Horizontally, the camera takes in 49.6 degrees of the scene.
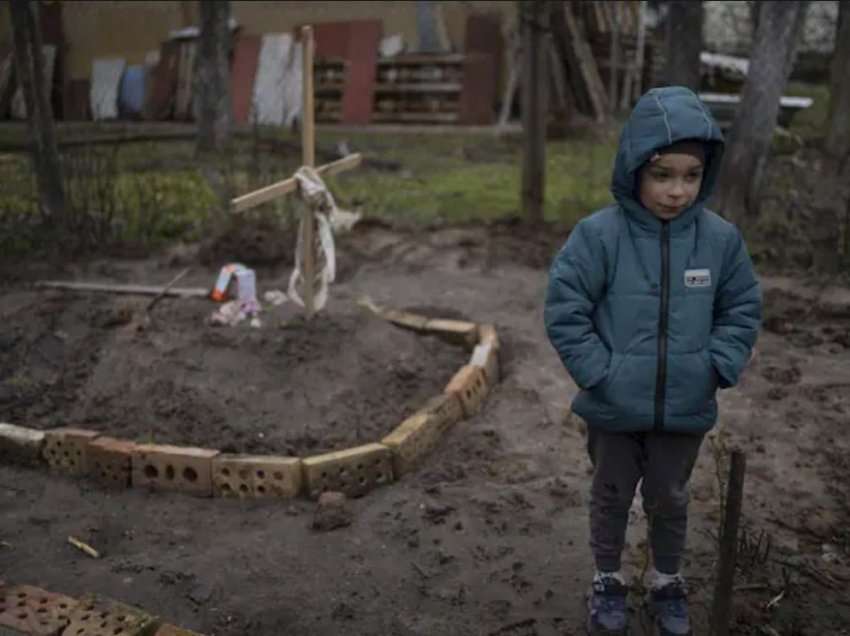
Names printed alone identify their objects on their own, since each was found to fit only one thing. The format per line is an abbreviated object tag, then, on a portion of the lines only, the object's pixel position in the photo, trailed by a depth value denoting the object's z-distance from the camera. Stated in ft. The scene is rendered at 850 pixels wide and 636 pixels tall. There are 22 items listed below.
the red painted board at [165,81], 47.67
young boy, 8.36
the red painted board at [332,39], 53.78
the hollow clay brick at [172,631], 8.88
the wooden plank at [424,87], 51.60
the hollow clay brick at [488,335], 16.90
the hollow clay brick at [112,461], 12.89
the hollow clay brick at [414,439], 13.05
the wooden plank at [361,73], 52.54
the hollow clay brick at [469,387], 14.89
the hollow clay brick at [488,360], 15.97
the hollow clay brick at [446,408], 14.15
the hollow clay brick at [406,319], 17.76
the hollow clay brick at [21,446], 13.43
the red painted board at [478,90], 51.08
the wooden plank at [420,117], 51.21
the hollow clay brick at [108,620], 8.86
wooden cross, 15.53
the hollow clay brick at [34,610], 8.91
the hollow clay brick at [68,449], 13.16
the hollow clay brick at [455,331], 17.43
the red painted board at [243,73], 53.67
